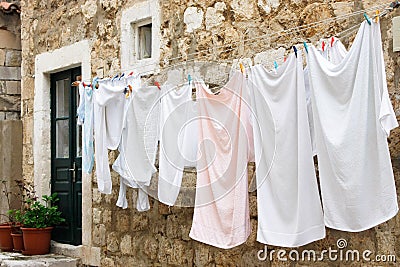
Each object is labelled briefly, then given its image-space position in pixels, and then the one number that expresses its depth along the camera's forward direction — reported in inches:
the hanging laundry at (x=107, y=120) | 219.5
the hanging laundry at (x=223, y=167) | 183.5
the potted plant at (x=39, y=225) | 284.7
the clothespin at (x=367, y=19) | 153.3
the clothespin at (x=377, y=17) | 153.0
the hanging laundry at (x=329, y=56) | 163.9
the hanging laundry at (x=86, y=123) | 231.5
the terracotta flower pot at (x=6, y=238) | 300.7
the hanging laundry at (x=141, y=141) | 209.2
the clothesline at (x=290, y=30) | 168.7
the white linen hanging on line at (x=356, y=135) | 150.6
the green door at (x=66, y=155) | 287.4
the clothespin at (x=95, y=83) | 227.9
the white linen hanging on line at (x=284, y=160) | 165.3
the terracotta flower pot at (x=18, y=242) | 292.8
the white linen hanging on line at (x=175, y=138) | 198.1
